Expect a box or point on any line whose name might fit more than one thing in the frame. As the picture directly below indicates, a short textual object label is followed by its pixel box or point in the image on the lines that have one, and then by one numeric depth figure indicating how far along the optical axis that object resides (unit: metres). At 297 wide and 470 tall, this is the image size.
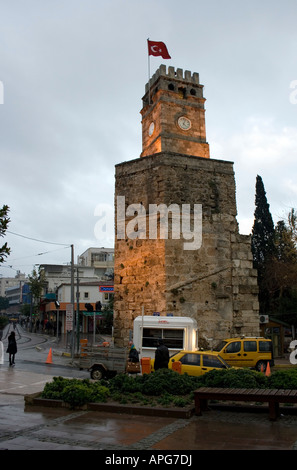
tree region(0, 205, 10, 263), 8.07
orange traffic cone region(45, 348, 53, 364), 21.66
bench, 7.98
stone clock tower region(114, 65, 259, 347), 21.59
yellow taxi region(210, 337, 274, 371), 18.19
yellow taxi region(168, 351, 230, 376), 12.97
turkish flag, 25.80
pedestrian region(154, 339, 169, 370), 12.42
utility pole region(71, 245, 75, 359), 23.44
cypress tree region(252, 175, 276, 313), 40.69
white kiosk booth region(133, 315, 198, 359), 17.84
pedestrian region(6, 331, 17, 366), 20.43
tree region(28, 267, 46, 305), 56.22
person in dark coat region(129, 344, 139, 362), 16.22
